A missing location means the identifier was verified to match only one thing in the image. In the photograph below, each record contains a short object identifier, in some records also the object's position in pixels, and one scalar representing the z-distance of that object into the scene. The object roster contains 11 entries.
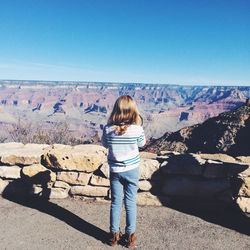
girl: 2.82
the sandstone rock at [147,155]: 5.19
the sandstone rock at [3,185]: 4.63
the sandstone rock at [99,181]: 4.28
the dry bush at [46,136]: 23.15
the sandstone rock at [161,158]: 4.64
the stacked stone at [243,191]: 3.55
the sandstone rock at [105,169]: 4.22
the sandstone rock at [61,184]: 4.44
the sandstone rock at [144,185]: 4.22
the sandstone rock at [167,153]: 5.56
